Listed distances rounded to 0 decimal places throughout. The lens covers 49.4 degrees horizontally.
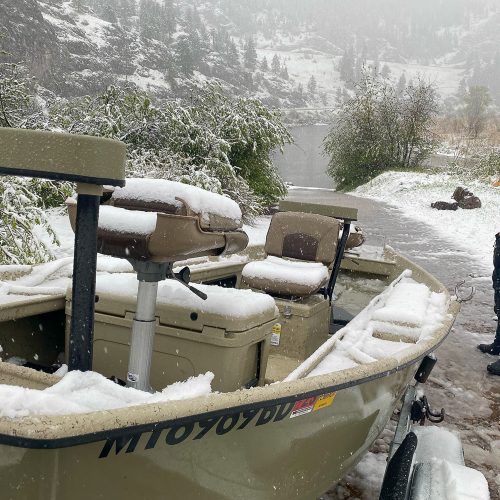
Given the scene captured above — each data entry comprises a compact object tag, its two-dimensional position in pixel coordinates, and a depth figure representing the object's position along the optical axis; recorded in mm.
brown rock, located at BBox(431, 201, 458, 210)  19484
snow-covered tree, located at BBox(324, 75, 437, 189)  32000
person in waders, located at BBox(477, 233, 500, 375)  5766
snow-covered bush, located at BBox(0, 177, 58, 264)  5422
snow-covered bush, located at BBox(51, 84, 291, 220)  10320
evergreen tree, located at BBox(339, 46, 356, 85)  188162
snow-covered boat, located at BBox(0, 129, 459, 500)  1565
